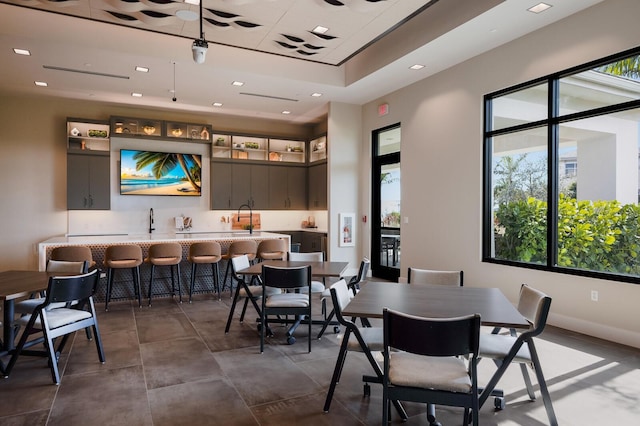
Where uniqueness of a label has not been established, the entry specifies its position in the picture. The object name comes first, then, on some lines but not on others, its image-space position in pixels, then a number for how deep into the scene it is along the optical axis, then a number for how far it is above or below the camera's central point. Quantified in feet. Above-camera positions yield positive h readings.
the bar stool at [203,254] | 19.79 -2.10
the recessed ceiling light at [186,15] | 14.45 +7.20
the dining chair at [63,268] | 12.66 -1.94
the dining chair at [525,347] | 7.54 -2.88
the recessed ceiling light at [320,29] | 16.49 +7.60
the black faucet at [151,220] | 28.67 -0.60
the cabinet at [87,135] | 26.21 +5.09
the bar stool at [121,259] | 18.12 -2.19
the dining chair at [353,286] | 13.43 -2.49
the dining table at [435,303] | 7.82 -2.01
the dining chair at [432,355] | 6.53 -2.41
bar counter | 18.30 -1.67
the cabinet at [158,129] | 27.17 +5.83
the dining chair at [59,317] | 10.32 -2.92
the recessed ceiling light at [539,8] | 14.17 +7.32
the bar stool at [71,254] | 17.42 -1.85
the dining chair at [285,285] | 12.74 -2.32
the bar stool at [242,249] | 20.49 -1.91
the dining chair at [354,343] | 8.38 -2.90
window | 13.84 +1.63
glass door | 25.35 +0.53
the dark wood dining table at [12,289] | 10.08 -2.00
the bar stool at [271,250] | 21.01 -2.01
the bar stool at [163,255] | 18.97 -2.07
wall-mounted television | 27.58 +2.74
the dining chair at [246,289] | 14.00 -2.83
